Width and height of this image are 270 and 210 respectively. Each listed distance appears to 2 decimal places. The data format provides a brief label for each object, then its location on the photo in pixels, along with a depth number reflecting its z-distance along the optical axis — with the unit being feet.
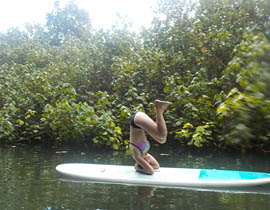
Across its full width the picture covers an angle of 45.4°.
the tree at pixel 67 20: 126.41
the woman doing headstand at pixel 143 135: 17.17
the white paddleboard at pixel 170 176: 15.71
